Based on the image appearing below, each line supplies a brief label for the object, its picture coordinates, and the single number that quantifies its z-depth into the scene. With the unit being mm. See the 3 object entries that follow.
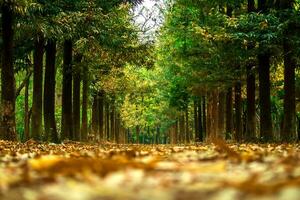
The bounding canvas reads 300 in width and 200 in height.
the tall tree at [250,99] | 23672
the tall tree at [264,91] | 20906
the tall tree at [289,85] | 18641
